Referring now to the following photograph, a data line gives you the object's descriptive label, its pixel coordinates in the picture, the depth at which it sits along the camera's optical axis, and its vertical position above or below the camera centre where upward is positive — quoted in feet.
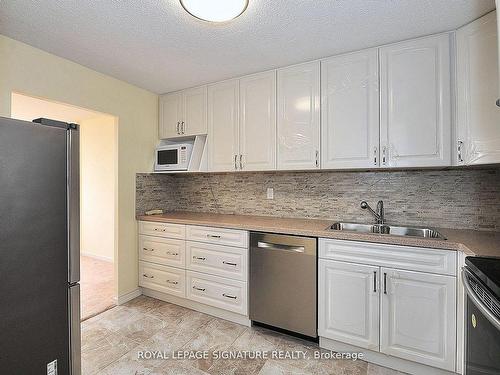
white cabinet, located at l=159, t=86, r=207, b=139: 9.64 +2.74
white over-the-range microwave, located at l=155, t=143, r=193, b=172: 9.77 +1.09
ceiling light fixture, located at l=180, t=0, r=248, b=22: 4.78 +3.26
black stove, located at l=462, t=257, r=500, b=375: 3.35 -1.79
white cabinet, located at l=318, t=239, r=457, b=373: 5.54 -2.71
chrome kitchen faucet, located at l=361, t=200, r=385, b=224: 7.56 -0.76
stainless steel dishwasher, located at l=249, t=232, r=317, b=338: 6.84 -2.59
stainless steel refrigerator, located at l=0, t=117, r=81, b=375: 3.63 -0.91
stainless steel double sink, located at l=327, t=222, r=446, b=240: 7.00 -1.24
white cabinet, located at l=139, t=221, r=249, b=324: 7.93 -2.61
